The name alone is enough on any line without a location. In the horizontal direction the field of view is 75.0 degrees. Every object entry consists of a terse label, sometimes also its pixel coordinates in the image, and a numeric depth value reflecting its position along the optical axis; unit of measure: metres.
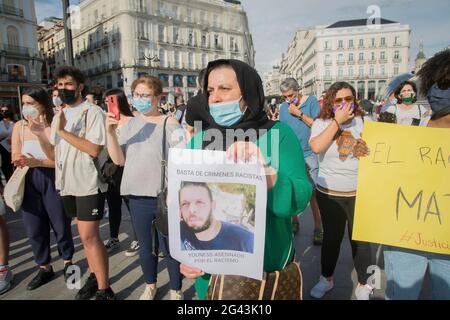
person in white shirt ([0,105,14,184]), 5.48
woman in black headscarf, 1.28
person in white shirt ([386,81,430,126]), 3.28
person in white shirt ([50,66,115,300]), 2.42
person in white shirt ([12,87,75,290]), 2.85
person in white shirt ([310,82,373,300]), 2.33
